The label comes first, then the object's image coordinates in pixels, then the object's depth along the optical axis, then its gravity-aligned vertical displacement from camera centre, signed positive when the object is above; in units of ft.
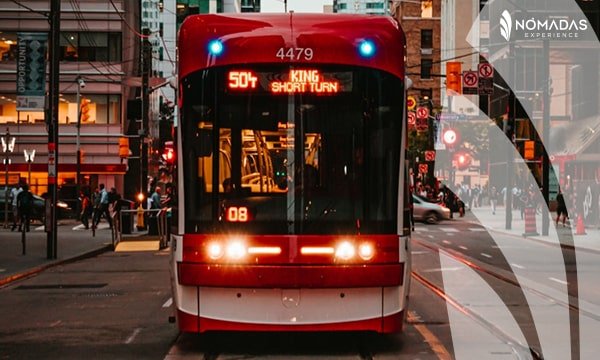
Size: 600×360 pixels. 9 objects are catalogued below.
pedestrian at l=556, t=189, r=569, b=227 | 139.44 -4.78
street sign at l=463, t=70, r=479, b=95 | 130.21 +11.19
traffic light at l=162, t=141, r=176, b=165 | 119.34 +2.26
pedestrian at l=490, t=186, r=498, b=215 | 227.71 -4.56
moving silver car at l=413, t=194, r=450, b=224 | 160.78 -6.20
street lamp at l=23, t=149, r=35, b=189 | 150.71 +2.00
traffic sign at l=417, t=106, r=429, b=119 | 191.02 +10.80
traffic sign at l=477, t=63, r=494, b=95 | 129.49 +11.73
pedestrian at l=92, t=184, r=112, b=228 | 134.62 -4.54
